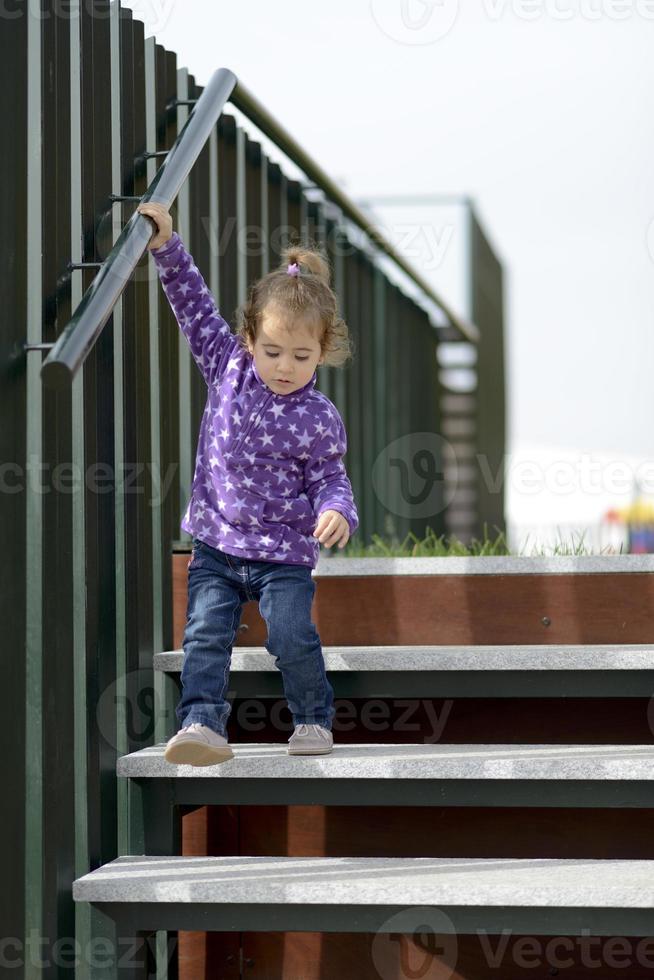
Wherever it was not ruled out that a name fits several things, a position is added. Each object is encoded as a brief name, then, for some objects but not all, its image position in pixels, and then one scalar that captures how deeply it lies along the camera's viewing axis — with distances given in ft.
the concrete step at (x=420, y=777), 13.73
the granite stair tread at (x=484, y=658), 14.82
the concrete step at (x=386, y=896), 12.21
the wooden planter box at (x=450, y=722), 15.52
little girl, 14.84
